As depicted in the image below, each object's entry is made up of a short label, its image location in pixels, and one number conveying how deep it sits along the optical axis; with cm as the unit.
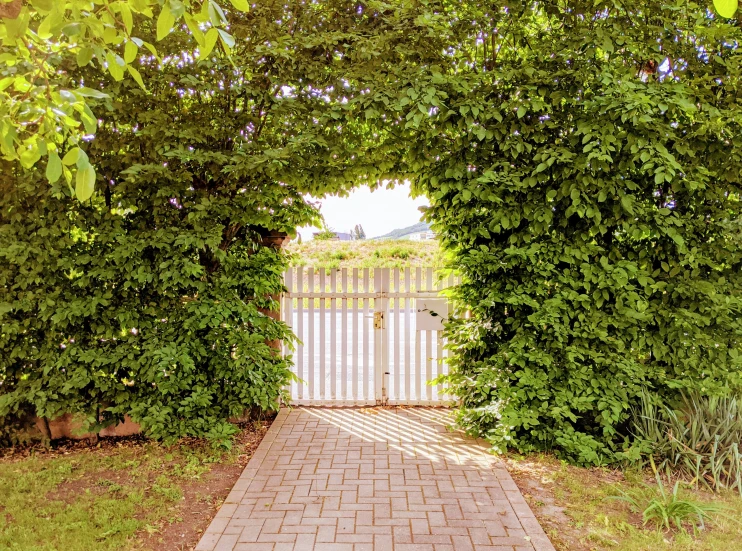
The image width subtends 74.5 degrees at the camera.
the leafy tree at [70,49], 152
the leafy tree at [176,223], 445
